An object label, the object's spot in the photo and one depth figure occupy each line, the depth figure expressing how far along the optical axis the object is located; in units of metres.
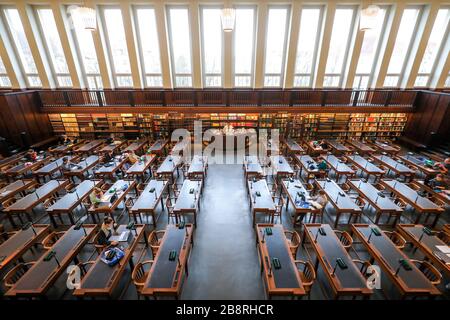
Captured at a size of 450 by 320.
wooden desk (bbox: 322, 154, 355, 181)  7.79
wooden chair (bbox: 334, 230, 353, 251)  4.53
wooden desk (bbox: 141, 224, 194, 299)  3.46
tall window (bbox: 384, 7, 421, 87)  11.91
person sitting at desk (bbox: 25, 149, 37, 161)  9.05
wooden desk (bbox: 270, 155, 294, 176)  7.77
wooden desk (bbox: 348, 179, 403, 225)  5.64
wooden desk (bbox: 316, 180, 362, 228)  5.61
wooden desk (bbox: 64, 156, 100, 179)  7.89
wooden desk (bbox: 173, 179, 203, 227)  5.71
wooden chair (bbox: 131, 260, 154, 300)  3.84
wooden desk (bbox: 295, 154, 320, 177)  7.85
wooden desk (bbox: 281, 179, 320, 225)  5.68
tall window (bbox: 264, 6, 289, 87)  11.88
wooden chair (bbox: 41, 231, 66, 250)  4.49
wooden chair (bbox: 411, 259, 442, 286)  4.04
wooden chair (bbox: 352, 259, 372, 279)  4.16
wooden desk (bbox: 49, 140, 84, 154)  10.04
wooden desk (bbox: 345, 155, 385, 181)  7.79
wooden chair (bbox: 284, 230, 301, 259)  4.52
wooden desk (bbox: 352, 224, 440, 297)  3.44
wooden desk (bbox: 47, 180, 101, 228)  5.69
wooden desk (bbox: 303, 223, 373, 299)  3.44
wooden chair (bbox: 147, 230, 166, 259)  4.63
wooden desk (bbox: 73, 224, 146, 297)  3.46
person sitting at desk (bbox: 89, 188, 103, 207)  5.80
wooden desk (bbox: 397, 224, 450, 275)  4.10
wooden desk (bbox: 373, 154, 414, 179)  7.72
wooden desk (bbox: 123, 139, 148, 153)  10.11
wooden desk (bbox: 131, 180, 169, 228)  5.62
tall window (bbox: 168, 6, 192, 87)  11.91
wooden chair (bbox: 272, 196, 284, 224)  5.97
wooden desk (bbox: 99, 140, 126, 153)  9.89
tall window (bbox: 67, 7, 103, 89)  12.22
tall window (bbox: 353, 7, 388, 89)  12.01
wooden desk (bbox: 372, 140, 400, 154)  9.95
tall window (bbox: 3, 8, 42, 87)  11.98
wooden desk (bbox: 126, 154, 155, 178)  7.79
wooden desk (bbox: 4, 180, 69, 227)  5.72
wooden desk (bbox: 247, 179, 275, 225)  5.75
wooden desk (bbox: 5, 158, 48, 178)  7.97
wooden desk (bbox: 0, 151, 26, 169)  8.70
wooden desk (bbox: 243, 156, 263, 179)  7.87
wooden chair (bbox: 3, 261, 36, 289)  3.65
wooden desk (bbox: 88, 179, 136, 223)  5.71
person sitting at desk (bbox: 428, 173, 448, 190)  6.74
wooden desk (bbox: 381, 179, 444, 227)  5.60
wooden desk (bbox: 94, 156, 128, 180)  7.77
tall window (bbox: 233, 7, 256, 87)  11.98
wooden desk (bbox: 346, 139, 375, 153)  9.80
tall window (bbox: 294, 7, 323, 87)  11.92
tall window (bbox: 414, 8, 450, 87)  12.02
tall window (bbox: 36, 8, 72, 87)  12.04
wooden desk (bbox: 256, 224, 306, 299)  3.43
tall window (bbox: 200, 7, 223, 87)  11.98
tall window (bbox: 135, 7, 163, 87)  11.91
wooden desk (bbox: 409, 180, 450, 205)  6.08
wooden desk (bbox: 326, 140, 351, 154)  9.97
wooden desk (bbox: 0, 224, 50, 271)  4.23
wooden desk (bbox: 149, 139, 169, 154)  10.02
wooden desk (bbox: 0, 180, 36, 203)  6.41
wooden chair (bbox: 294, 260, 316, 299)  3.66
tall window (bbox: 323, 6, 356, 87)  11.91
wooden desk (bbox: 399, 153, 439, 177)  7.76
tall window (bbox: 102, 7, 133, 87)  11.93
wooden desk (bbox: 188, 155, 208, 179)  7.94
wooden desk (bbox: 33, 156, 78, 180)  7.87
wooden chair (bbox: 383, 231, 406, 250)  4.53
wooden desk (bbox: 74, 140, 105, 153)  10.01
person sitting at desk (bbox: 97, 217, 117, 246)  4.59
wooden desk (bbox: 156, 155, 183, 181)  7.83
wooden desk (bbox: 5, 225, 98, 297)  3.47
